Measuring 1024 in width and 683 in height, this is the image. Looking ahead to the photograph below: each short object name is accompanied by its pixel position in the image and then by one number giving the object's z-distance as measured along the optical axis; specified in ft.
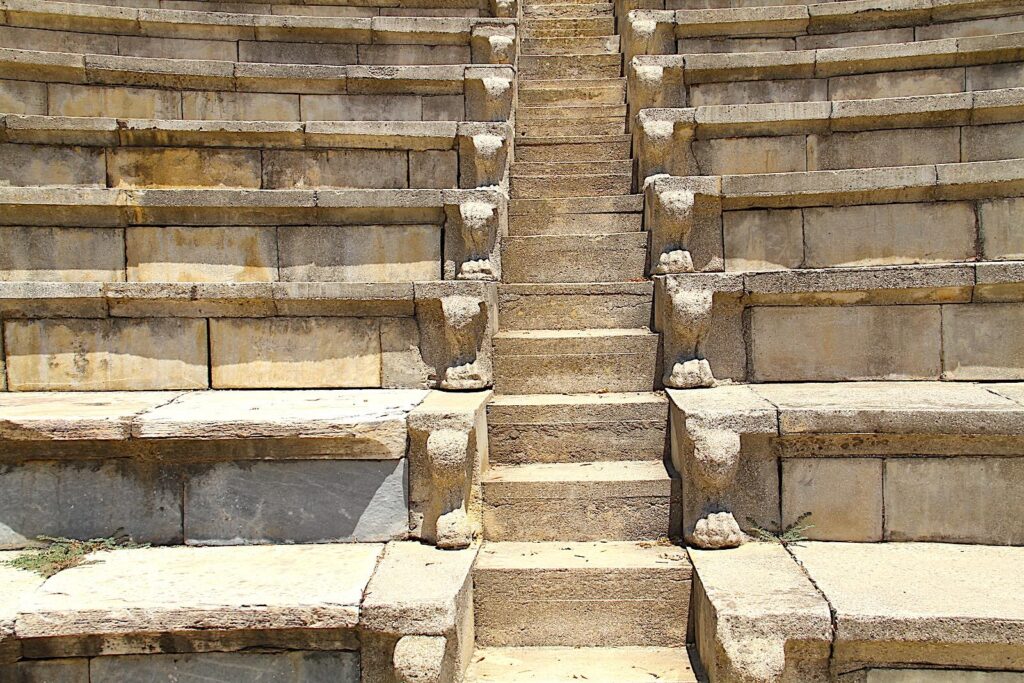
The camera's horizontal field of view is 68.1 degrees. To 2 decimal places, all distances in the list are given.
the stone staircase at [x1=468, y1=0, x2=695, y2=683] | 14.89
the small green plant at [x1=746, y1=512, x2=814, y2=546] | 15.48
